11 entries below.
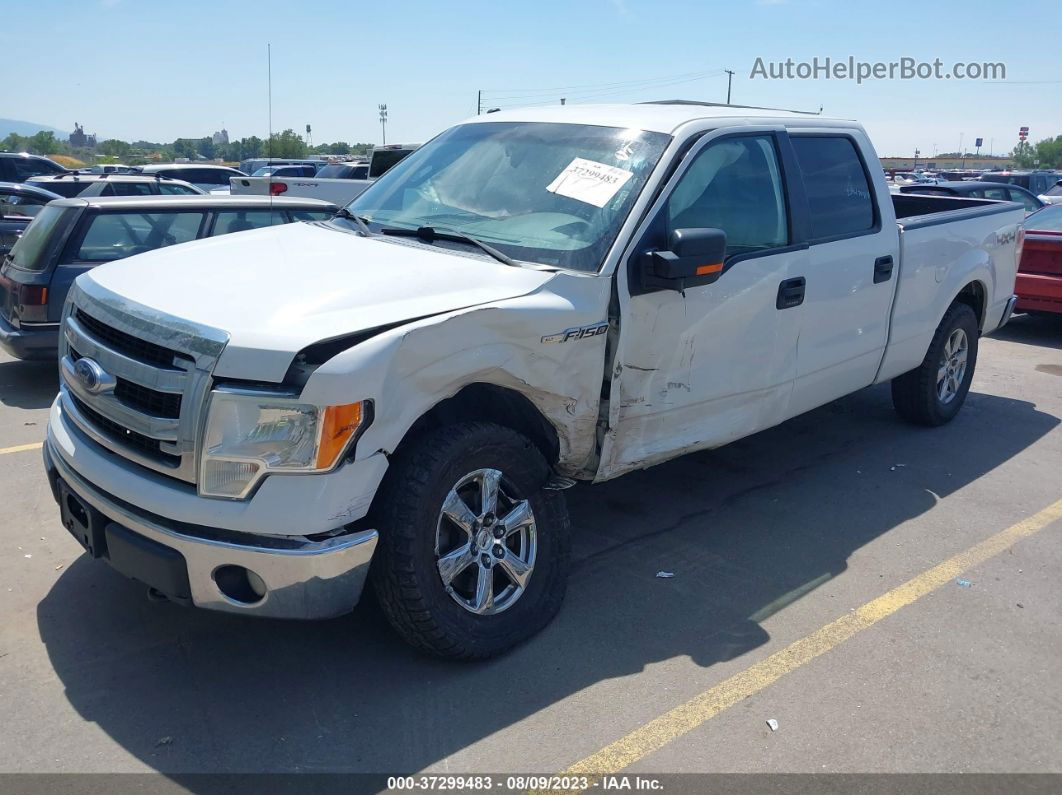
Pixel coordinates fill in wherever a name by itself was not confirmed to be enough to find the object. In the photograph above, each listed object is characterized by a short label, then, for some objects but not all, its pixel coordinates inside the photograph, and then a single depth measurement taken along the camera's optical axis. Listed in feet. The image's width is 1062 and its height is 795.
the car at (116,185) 39.60
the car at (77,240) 23.34
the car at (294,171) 85.78
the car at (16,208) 32.22
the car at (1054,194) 57.58
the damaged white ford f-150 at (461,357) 9.88
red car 33.09
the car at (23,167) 62.49
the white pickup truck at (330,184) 47.80
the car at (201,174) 68.64
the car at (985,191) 43.52
